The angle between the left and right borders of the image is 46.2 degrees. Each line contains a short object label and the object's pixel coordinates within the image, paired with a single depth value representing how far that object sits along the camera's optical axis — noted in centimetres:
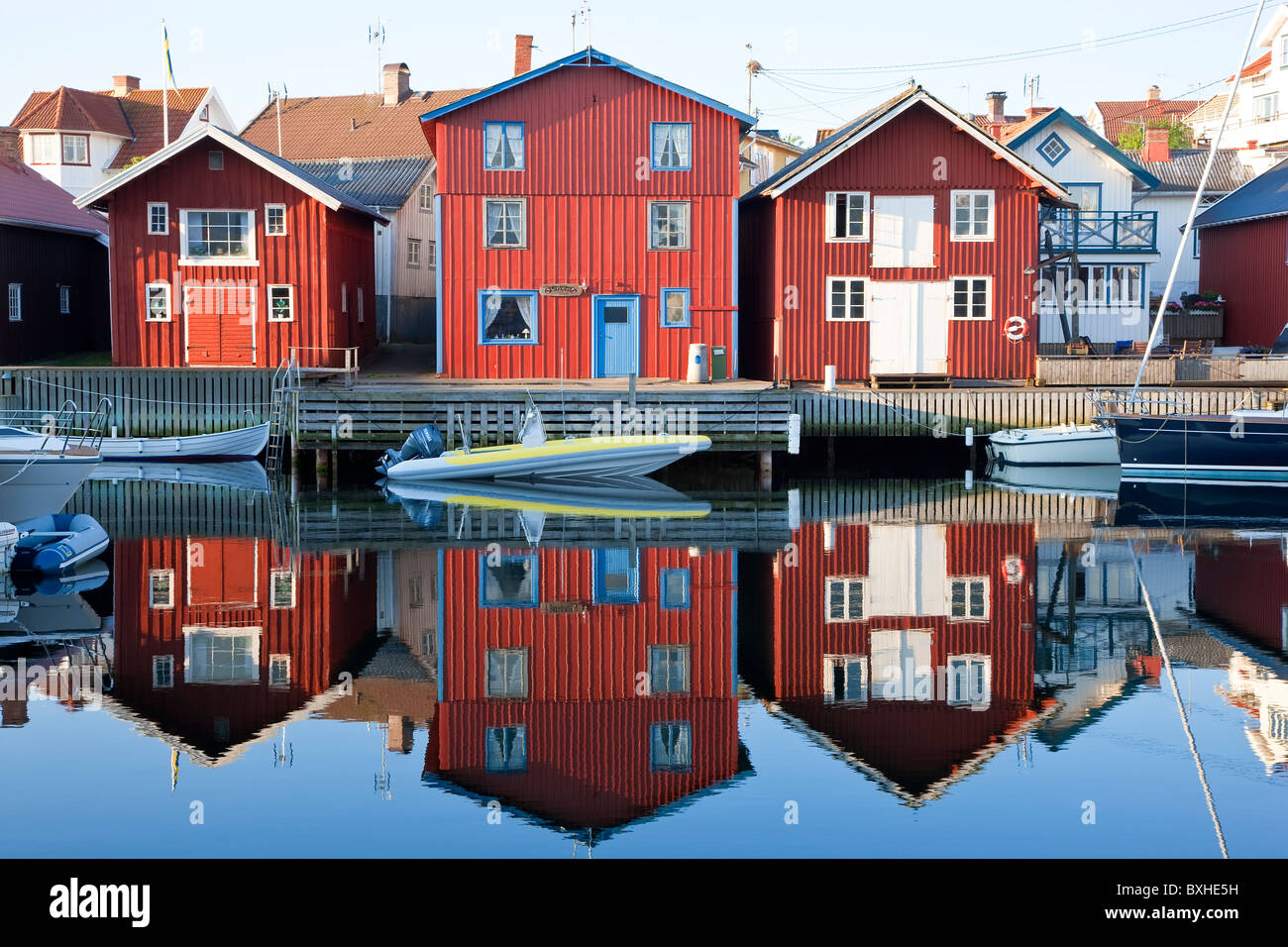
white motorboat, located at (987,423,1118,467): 3497
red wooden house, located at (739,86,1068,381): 3825
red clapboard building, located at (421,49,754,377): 3753
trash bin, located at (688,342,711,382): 3738
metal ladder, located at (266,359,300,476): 3547
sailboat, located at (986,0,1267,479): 3291
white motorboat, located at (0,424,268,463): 3509
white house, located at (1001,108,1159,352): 4362
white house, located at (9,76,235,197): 7469
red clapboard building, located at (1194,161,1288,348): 4578
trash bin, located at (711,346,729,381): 3831
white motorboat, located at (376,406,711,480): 3186
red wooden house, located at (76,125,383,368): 3853
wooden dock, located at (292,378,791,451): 3425
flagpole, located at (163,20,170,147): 4416
